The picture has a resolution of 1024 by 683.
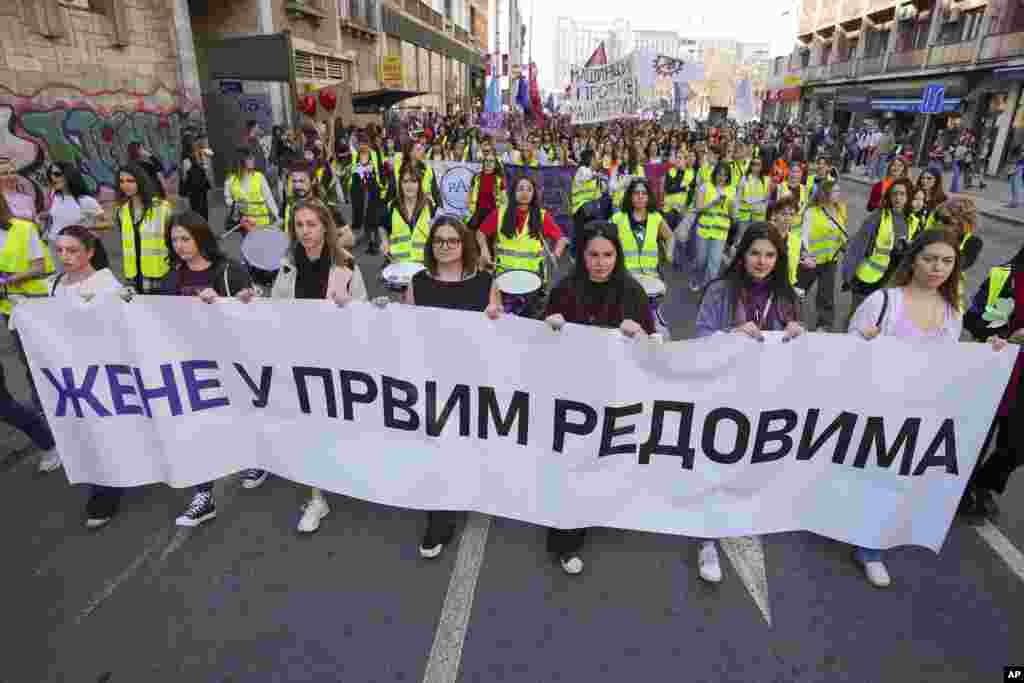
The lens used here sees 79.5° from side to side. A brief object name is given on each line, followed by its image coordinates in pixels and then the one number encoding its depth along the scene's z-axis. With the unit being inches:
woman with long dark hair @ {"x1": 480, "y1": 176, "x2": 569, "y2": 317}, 214.1
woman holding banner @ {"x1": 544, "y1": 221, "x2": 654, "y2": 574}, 123.6
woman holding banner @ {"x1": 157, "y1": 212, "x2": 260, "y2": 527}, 139.9
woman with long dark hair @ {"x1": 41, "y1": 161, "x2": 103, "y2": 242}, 233.0
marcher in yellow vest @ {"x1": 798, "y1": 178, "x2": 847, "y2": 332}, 248.7
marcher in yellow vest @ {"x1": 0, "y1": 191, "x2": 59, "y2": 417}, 152.7
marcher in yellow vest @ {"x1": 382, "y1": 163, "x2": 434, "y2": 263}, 226.1
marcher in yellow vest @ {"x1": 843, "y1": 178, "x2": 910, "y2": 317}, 225.1
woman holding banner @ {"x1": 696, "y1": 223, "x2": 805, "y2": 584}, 124.1
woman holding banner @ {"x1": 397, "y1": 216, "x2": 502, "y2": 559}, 131.7
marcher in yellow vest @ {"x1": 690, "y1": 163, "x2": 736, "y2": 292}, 300.8
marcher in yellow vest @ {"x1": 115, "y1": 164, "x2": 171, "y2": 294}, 181.3
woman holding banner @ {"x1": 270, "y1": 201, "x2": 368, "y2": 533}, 142.0
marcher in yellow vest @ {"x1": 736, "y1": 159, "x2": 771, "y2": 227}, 324.8
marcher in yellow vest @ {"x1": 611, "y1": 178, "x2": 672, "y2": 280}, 197.2
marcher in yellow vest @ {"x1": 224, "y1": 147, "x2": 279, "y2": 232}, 273.9
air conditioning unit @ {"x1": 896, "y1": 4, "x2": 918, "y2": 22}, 1434.5
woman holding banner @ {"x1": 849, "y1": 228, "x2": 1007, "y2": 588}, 121.4
